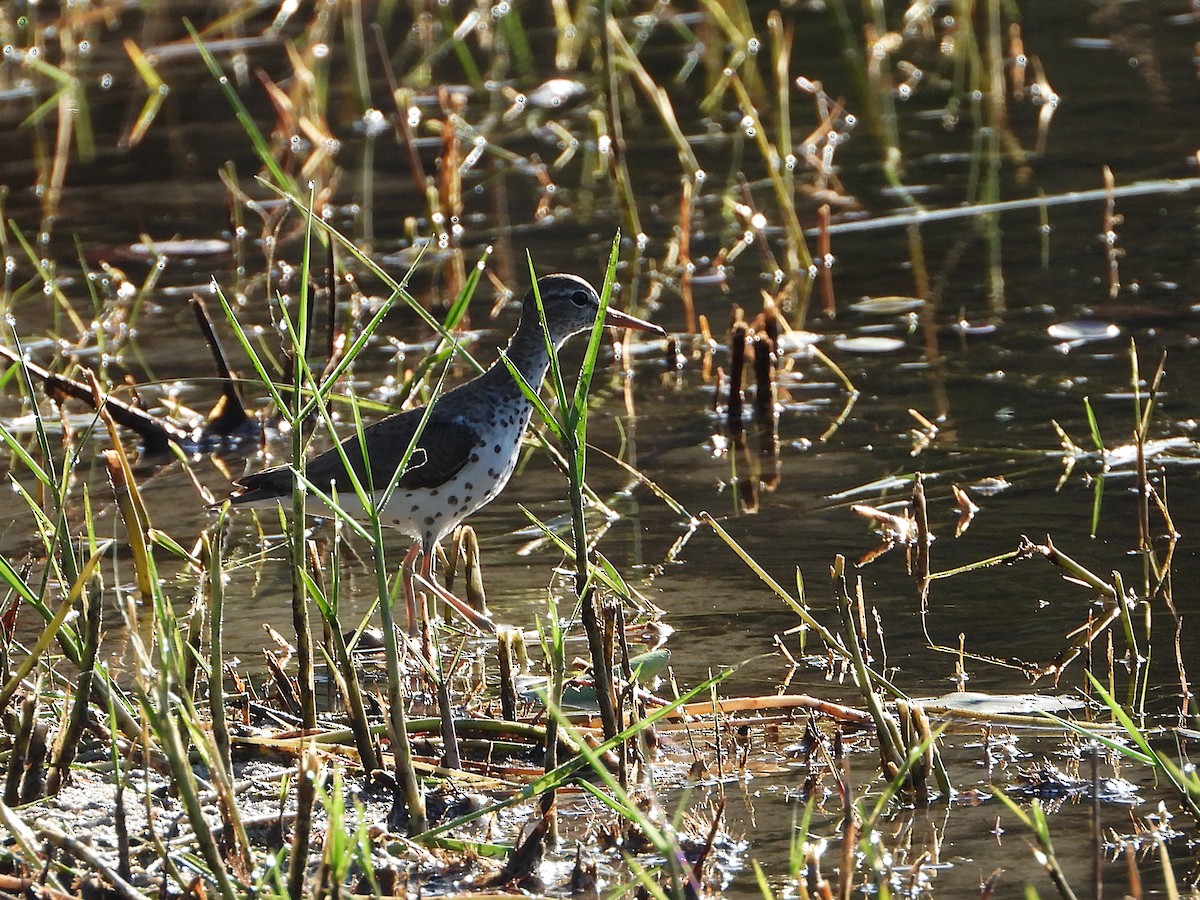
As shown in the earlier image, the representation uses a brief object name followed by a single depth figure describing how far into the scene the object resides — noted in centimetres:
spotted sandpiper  1138
